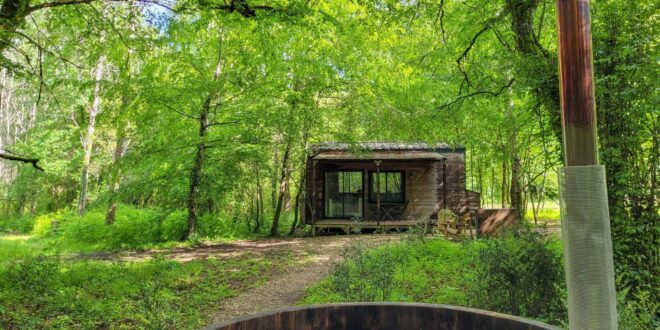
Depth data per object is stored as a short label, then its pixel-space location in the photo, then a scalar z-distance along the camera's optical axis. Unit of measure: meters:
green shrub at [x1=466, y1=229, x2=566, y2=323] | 4.44
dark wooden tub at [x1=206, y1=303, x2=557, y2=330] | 2.24
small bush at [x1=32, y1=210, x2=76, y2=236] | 15.79
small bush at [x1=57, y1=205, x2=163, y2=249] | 12.25
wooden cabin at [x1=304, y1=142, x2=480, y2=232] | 15.16
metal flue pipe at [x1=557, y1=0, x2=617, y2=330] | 1.18
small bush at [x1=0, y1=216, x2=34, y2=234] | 18.08
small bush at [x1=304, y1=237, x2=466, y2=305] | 4.92
